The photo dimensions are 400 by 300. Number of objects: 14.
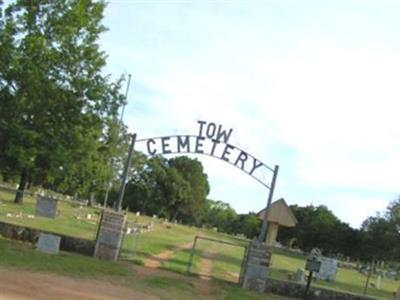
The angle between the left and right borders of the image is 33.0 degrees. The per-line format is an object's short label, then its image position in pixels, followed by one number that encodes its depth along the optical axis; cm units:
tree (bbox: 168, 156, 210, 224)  11856
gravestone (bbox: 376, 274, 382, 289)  3782
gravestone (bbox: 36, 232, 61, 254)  1933
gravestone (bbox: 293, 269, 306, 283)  2522
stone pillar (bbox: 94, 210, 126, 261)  2064
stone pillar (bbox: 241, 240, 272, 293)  2048
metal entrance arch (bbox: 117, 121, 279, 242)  2170
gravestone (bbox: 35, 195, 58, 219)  2041
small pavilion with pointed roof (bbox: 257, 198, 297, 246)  3312
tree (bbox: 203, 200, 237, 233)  15294
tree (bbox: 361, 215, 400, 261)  8700
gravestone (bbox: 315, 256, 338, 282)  3123
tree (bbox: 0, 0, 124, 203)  2347
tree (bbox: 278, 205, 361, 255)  10394
